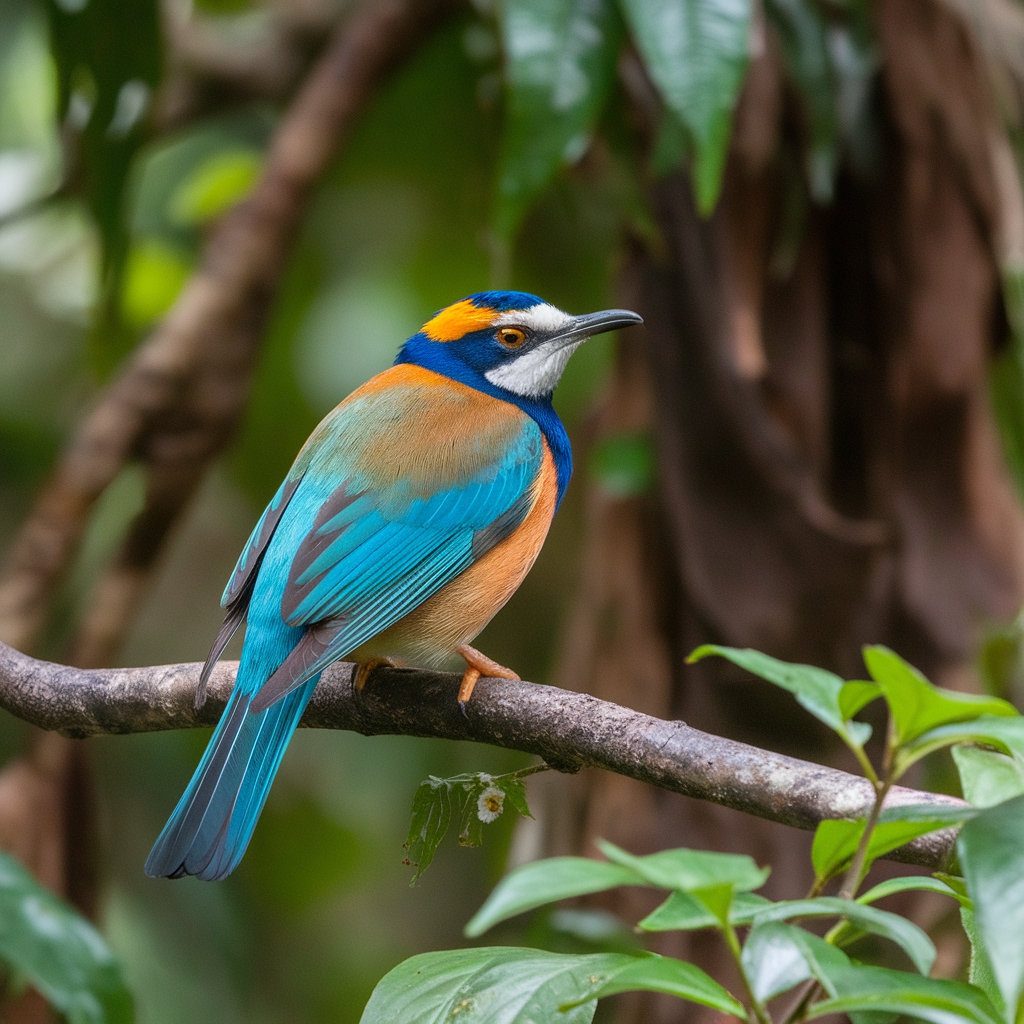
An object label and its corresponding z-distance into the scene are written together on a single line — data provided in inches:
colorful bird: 186.2
